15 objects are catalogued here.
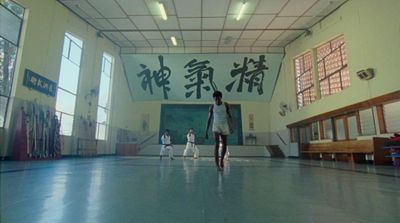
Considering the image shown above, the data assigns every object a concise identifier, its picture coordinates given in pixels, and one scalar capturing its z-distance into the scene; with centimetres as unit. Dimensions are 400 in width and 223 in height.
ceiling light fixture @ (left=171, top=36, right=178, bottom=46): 1145
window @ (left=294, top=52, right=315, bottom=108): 1102
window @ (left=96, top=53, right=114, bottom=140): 1159
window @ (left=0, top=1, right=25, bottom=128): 652
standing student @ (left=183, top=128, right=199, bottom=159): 1020
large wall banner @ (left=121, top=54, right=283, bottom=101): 1288
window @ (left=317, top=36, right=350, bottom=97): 879
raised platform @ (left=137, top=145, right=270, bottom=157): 1455
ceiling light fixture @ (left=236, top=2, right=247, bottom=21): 855
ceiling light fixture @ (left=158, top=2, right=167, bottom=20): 857
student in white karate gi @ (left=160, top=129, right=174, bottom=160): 941
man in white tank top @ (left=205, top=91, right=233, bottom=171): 431
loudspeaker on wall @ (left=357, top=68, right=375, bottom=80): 712
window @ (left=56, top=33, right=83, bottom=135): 890
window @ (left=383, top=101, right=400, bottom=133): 632
